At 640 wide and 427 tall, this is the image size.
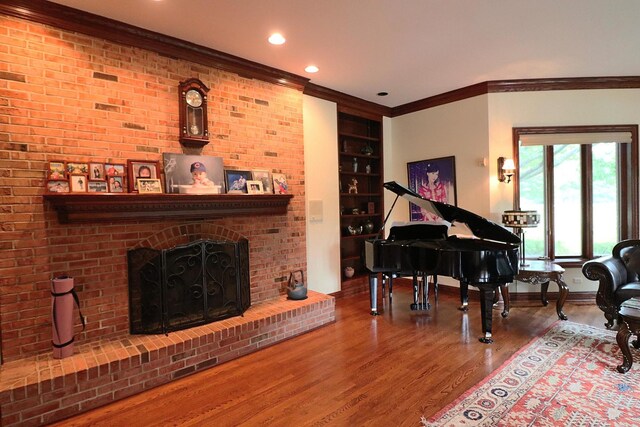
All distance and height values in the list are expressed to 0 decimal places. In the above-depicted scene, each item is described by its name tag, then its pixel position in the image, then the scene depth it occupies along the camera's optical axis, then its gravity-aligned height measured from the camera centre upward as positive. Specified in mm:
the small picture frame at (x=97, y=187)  2779 +194
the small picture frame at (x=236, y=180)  3580 +285
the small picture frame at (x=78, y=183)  2686 +224
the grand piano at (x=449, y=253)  3240 -533
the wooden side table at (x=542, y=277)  3916 -916
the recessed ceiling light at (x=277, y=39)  3189 +1587
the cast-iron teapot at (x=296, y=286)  3939 -965
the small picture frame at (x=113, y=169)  2887 +350
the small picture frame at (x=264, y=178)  3825 +315
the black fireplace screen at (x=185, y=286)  3012 -727
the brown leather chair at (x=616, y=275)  3295 -796
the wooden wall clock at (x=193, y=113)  3305 +931
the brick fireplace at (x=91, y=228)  2455 -153
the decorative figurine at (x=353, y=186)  5406 +271
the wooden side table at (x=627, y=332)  2686 -1077
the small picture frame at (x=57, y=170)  2617 +322
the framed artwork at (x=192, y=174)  3191 +332
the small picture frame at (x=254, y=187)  3703 +210
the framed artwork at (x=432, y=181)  5141 +319
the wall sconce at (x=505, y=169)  4527 +400
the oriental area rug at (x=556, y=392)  2172 -1397
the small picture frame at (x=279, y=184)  3998 +253
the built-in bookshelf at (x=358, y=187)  5328 +264
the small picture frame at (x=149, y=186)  2995 +206
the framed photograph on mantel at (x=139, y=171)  2990 +345
